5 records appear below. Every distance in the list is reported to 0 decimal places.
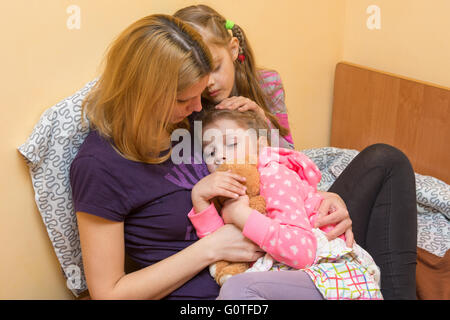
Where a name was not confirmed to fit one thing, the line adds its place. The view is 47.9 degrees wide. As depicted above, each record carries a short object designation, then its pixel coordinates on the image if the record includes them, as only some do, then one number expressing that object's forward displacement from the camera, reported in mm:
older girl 1306
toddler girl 1121
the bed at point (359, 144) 1217
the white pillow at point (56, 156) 1194
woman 1090
